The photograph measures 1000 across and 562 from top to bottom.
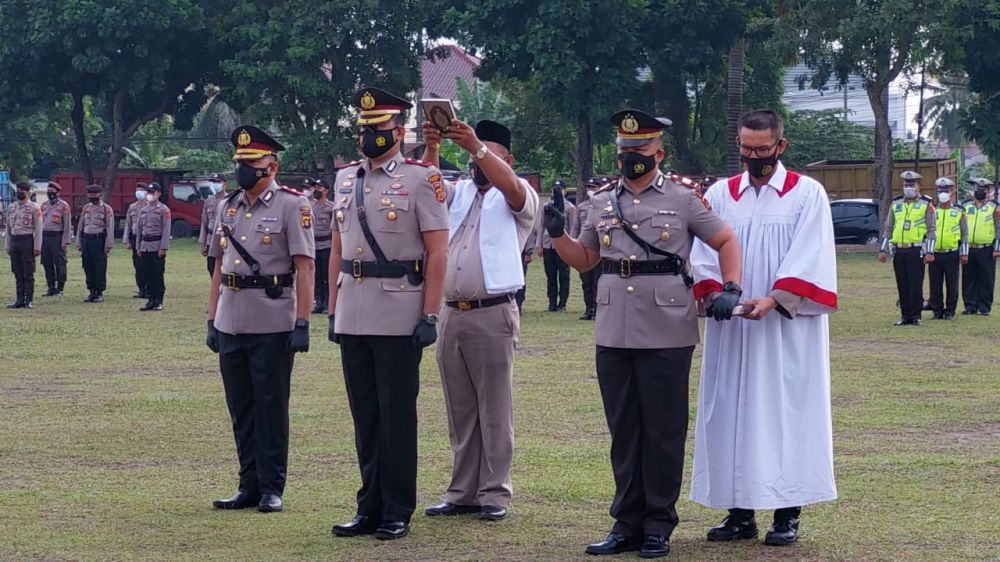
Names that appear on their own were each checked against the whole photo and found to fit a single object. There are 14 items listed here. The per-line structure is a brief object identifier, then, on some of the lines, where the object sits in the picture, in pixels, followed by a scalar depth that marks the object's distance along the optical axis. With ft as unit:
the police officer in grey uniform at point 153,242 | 74.54
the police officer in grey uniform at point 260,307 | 25.26
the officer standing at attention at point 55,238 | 81.97
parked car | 135.74
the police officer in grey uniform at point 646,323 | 21.53
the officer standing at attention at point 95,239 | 79.46
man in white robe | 21.70
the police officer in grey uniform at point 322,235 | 68.59
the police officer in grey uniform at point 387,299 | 22.82
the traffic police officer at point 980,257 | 70.23
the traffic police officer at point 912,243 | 64.18
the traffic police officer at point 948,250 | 67.00
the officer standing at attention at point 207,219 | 67.97
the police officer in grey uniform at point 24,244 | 76.13
